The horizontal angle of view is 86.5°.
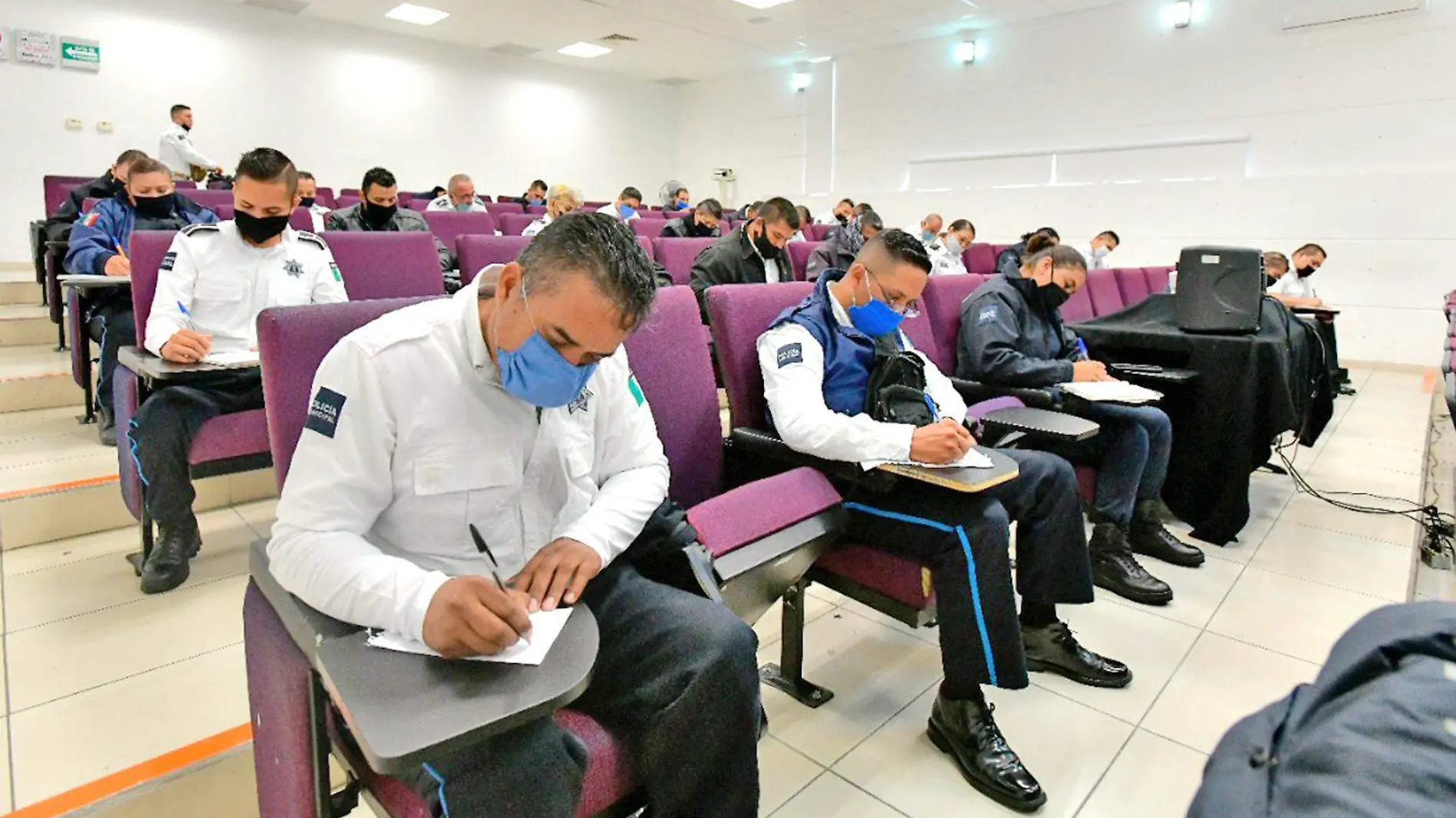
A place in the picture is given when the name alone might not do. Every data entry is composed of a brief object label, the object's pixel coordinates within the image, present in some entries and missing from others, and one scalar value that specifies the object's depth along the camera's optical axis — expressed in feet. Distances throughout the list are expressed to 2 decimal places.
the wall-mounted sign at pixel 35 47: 23.25
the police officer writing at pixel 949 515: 4.99
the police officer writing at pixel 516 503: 3.15
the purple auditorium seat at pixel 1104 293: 13.17
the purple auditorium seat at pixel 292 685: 3.04
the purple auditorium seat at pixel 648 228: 16.53
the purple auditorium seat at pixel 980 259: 22.79
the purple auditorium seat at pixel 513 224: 15.49
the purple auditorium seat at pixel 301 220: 11.94
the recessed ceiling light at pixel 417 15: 28.30
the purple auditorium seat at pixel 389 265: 8.20
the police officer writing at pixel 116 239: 9.35
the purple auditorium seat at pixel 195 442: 6.79
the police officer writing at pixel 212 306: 6.55
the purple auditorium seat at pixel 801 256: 14.57
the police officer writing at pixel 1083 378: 7.96
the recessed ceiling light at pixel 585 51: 33.50
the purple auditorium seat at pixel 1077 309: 12.37
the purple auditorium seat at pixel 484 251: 8.80
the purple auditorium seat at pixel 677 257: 12.28
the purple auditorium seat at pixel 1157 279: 15.47
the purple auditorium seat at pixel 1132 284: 14.55
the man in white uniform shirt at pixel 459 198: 21.44
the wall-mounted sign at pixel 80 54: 24.23
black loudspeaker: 9.53
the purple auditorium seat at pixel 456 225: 13.93
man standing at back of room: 23.99
